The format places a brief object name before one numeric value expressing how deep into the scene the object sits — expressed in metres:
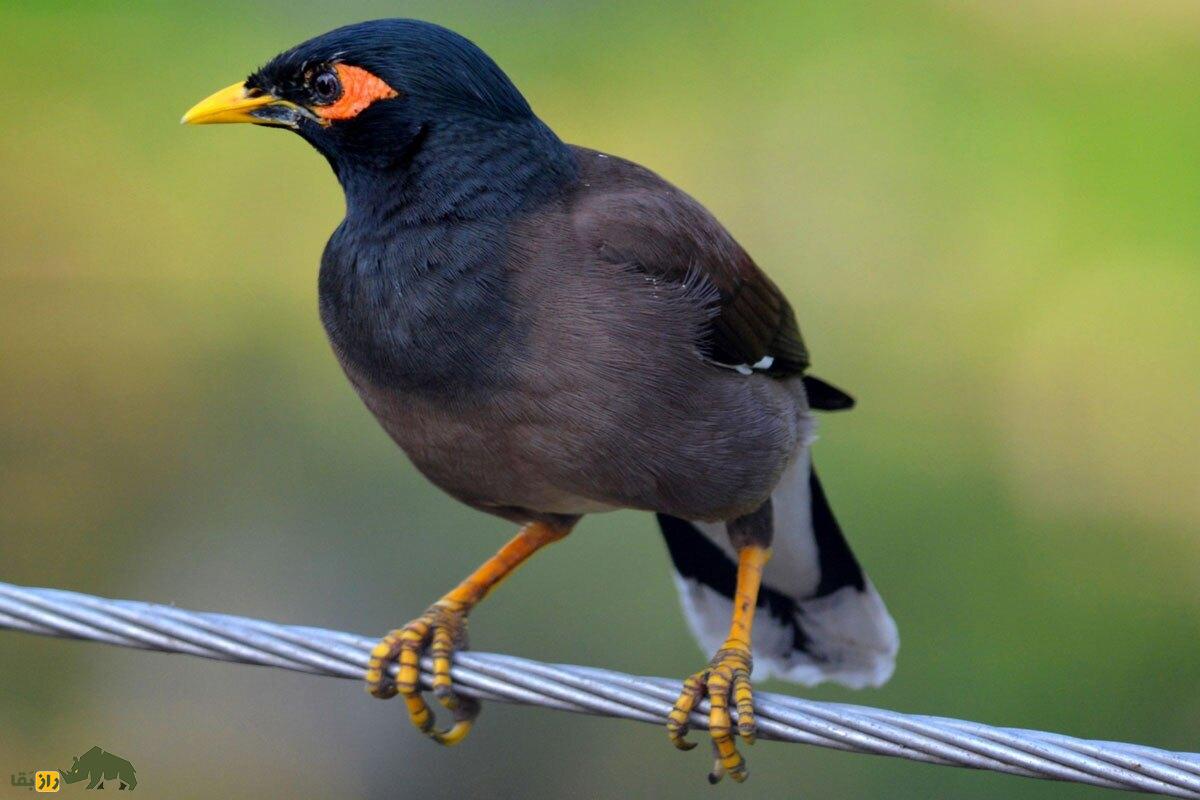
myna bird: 6.21
